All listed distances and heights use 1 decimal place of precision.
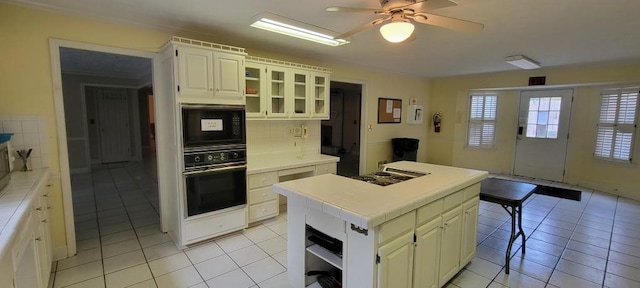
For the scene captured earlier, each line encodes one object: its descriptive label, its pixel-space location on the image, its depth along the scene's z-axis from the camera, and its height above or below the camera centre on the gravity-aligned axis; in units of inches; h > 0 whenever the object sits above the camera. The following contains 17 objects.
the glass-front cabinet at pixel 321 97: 164.9 +12.4
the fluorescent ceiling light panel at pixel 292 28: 104.4 +36.1
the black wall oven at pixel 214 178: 109.9 -25.2
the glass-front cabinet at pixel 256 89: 138.2 +13.8
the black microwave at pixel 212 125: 107.9 -3.5
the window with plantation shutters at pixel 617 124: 187.6 -1.3
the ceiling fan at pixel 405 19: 75.7 +28.5
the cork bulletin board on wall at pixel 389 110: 225.7 +7.0
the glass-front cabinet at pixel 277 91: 144.1 +14.1
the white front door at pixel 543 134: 221.6 -10.3
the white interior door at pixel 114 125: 284.0 -10.4
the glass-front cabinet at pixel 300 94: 156.4 +13.3
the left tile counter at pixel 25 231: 51.6 -25.7
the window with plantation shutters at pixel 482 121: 252.8 -0.7
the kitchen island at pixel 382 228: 63.4 -28.3
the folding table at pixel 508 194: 96.4 -26.4
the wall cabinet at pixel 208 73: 105.3 +17.2
